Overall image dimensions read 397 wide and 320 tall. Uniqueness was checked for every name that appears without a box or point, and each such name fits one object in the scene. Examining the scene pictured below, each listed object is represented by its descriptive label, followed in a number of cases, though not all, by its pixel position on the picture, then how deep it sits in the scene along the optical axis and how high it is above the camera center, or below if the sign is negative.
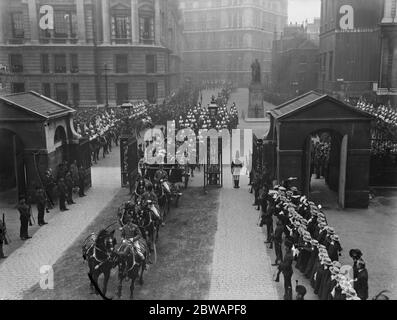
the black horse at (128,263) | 11.49 -4.53
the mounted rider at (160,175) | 18.48 -3.80
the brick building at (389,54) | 43.78 +2.46
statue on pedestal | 46.43 +0.74
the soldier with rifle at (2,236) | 13.98 -4.69
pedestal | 45.91 -2.08
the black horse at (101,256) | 11.44 -4.33
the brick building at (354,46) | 45.31 +3.41
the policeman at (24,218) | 15.37 -4.54
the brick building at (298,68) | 60.59 +1.70
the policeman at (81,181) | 20.78 -4.49
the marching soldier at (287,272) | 11.29 -4.67
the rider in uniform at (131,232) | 12.19 -4.08
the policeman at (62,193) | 18.58 -4.48
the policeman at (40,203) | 16.77 -4.42
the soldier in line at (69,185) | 19.34 -4.37
